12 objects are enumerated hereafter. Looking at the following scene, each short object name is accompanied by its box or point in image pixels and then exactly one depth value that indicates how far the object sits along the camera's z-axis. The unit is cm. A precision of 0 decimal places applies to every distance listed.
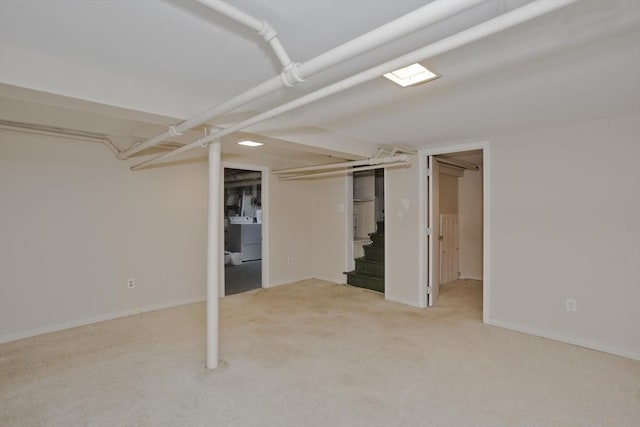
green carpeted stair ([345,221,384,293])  512
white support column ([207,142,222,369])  263
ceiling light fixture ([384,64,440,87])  189
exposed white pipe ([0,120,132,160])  305
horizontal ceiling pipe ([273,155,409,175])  370
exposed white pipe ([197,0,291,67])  115
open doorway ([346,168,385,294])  525
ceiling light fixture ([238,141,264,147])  350
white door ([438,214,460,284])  545
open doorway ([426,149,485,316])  486
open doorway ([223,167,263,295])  607
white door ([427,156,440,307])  424
